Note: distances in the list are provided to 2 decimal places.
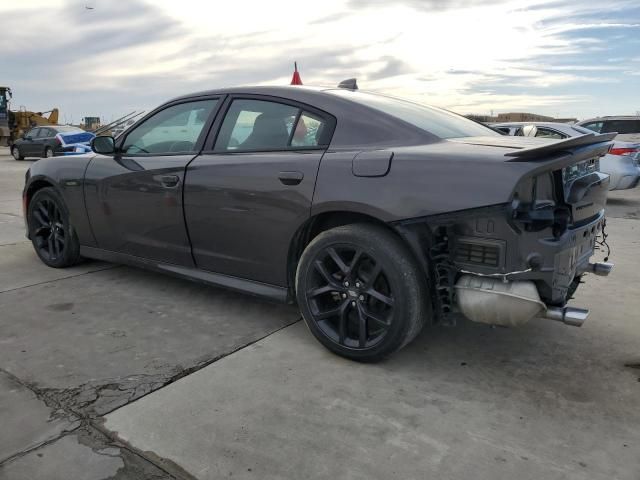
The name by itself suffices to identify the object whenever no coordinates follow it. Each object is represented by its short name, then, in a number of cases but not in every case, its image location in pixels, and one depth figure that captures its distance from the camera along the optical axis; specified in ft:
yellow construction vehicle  90.99
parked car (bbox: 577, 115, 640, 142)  34.86
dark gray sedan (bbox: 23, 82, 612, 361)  8.14
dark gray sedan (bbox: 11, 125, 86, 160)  64.64
